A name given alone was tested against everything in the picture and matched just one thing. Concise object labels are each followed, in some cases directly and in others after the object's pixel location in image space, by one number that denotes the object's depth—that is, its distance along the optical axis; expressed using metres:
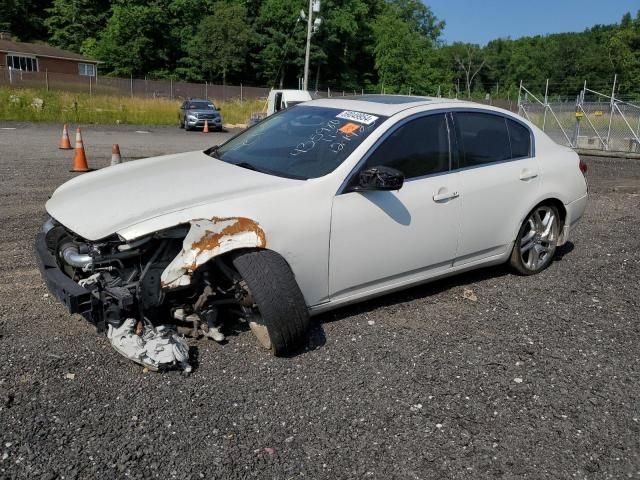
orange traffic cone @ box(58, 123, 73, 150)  14.49
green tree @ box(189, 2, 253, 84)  65.69
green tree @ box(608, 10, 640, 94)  78.69
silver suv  28.19
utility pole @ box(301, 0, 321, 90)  30.21
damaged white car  3.47
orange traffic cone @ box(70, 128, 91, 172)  10.60
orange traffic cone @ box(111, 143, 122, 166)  9.20
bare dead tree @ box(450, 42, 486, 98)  101.19
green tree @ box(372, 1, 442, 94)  73.56
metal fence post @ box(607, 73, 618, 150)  19.12
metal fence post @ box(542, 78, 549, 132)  21.70
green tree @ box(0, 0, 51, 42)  67.88
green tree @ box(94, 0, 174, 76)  63.53
